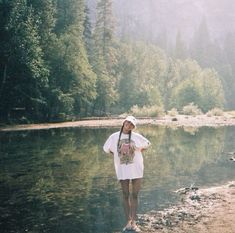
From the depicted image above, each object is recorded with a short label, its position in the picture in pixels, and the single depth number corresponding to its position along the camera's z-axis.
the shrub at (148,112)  72.86
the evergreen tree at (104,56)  71.06
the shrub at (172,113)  74.44
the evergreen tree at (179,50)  157.50
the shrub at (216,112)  77.12
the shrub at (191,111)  80.06
